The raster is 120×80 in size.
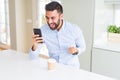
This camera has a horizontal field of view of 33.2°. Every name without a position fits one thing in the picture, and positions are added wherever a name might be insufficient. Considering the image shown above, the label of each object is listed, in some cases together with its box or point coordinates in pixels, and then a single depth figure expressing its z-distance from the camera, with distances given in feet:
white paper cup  6.15
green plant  10.17
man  7.29
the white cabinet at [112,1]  9.60
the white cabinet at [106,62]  9.26
